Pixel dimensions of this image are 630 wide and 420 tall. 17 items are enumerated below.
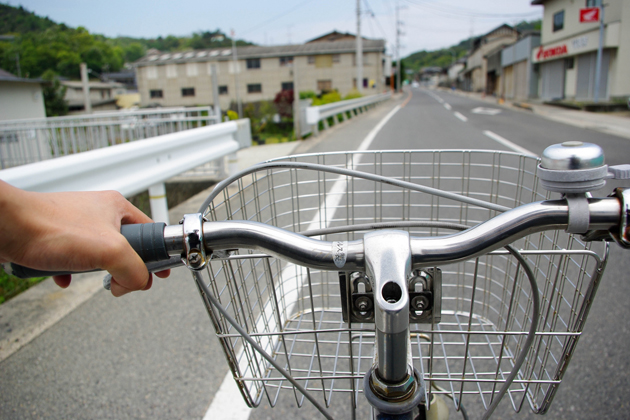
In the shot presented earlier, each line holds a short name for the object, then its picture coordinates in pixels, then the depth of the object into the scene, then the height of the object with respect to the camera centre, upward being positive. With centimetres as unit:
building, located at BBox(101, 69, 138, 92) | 7309 +512
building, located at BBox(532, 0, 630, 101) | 2500 +263
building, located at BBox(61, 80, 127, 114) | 2217 +123
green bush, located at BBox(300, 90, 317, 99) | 4465 +70
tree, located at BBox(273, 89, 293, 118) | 5244 -5
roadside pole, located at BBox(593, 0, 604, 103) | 2366 +275
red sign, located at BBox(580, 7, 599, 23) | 2602 +450
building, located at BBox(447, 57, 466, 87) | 10331 +662
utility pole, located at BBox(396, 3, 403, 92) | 7381 +890
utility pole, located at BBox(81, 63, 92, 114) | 1281 +90
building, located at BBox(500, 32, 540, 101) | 4000 +242
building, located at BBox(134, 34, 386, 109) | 5966 +430
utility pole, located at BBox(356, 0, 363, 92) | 3209 +288
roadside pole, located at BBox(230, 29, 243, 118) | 5783 +413
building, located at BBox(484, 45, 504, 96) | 5455 +310
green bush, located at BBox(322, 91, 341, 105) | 2028 +12
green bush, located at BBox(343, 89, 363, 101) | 2498 +28
